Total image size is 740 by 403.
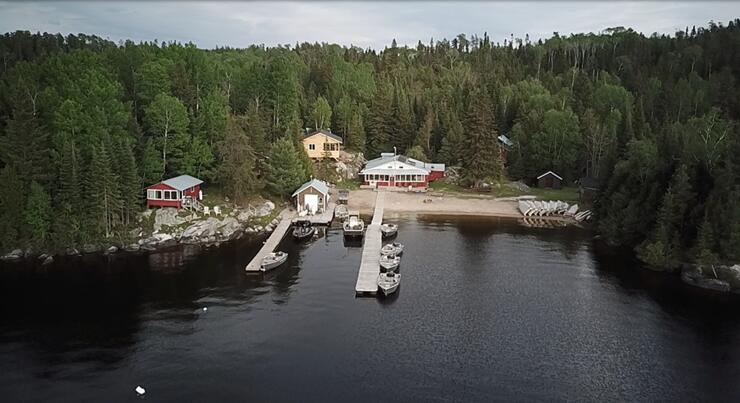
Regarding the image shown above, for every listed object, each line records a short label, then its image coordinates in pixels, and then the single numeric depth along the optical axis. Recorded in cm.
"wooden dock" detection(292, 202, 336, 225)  5766
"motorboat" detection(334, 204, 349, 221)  6025
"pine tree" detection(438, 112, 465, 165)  8312
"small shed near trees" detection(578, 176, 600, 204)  6610
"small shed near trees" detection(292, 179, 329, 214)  5994
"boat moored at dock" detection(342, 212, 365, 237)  5309
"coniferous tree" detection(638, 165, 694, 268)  4466
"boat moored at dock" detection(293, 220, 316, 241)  5275
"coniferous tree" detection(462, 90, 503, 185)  7400
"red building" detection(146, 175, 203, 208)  5356
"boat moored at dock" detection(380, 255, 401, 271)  4309
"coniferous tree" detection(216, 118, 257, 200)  5675
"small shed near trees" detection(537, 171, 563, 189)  7662
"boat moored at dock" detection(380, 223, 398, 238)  5356
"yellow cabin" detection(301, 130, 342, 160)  7831
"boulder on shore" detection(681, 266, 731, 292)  4053
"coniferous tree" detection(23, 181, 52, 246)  4684
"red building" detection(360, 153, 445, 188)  7394
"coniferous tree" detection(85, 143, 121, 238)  4794
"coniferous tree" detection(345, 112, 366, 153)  8669
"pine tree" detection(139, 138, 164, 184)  5472
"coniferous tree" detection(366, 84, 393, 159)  8888
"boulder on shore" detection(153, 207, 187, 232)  5219
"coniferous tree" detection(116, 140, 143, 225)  5019
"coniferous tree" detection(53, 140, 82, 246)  4744
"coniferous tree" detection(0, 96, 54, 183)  4759
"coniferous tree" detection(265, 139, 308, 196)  6138
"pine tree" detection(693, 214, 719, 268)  4147
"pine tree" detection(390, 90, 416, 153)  8969
